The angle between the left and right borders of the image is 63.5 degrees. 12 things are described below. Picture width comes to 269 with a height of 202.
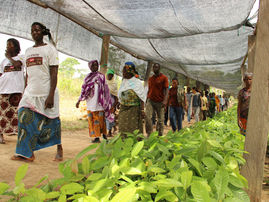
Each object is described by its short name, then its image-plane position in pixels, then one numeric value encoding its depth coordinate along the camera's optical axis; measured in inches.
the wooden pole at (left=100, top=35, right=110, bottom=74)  251.8
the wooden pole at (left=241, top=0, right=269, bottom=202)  67.5
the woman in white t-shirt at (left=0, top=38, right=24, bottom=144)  174.7
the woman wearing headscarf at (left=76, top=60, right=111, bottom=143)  208.8
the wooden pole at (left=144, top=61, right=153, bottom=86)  418.6
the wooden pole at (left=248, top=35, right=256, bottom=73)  161.8
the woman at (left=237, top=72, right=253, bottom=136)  153.3
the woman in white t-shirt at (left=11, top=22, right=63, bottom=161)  123.0
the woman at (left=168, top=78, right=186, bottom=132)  274.7
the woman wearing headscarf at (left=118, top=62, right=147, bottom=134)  171.6
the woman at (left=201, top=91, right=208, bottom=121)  459.2
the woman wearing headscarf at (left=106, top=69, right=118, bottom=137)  259.6
